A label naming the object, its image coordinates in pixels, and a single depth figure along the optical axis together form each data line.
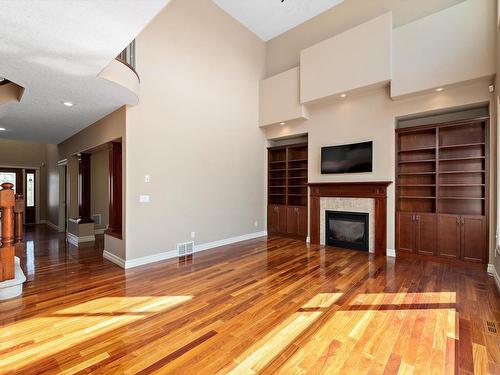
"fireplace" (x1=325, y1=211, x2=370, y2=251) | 5.02
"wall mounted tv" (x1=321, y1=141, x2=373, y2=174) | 4.94
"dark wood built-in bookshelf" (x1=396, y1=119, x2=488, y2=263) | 4.00
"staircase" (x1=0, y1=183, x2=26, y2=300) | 2.84
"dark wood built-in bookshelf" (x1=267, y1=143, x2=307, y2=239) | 6.25
